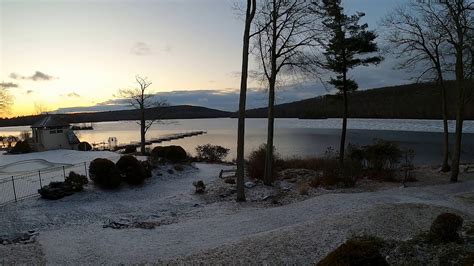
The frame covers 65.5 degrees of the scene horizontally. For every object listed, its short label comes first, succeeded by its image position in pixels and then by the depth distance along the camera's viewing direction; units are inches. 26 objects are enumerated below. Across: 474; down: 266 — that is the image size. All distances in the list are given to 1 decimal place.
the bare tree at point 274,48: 668.1
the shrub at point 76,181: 651.9
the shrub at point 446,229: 269.4
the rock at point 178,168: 934.6
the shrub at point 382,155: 833.5
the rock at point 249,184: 722.2
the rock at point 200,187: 695.7
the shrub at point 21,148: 1267.5
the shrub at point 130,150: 1358.9
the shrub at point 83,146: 1402.6
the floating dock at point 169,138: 2330.7
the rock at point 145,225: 460.4
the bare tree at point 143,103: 1536.7
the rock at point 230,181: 763.1
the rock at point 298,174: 782.8
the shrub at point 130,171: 752.3
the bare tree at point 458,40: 674.8
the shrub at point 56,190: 602.2
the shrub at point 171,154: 1034.7
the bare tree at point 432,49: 773.7
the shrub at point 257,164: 830.5
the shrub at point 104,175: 700.7
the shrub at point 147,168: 813.9
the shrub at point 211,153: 1315.2
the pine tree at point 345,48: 873.5
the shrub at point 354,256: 204.8
